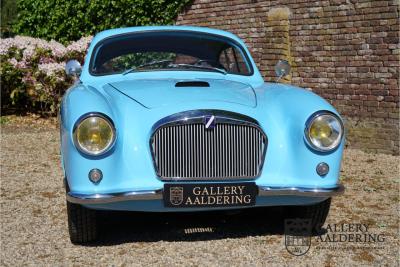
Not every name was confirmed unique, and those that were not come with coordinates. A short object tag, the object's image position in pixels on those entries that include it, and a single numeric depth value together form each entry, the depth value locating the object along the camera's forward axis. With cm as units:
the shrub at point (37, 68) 897
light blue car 334
